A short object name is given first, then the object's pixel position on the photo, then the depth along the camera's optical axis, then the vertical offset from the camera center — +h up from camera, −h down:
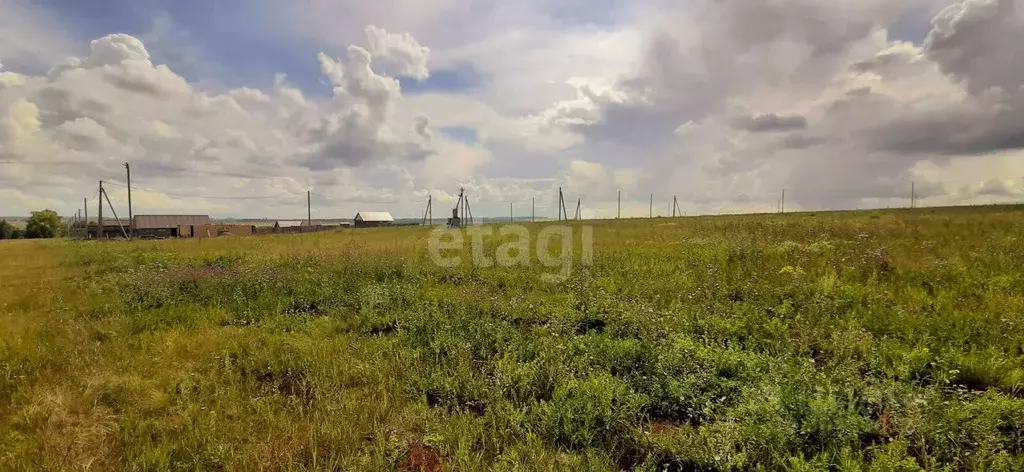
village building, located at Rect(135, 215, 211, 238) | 62.00 +0.50
